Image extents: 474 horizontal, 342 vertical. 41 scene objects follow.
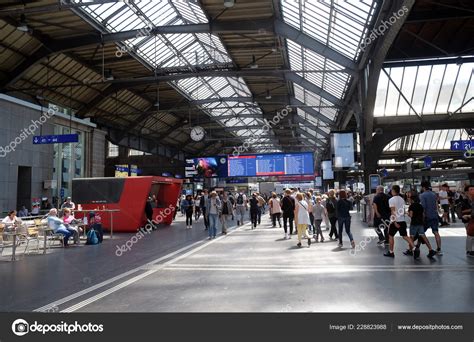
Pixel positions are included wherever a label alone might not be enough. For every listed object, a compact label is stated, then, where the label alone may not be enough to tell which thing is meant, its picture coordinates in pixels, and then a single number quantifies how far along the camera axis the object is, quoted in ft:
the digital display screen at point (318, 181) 147.13
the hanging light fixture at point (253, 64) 71.78
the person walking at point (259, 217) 67.11
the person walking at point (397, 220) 29.32
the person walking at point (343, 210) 36.37
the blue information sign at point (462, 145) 61.98
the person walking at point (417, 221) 29.12
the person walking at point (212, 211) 46.07
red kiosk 56.24
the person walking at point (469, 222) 28.99
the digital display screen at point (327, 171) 115.44
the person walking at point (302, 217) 38.47
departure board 91.86
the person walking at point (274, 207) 59.98
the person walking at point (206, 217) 53.51
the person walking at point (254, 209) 61.31
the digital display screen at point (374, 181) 63.89
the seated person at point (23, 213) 76.22
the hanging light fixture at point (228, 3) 43.93
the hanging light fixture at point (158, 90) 99.78
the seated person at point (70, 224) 41.98
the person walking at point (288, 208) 47.52
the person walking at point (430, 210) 30.42
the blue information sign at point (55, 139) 64.85
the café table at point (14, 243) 32.01
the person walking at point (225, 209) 52.01
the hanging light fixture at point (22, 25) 51.67
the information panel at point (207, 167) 94.68
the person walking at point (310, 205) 46.25
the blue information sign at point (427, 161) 68.28
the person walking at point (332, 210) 42.75
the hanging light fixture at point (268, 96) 95.96
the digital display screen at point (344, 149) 67.67
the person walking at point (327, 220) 52.03
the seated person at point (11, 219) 41.68
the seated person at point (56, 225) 39.68
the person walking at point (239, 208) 70.92
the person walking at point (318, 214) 43.01
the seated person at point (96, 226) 44.39
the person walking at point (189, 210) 62.84
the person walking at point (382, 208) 35.96
